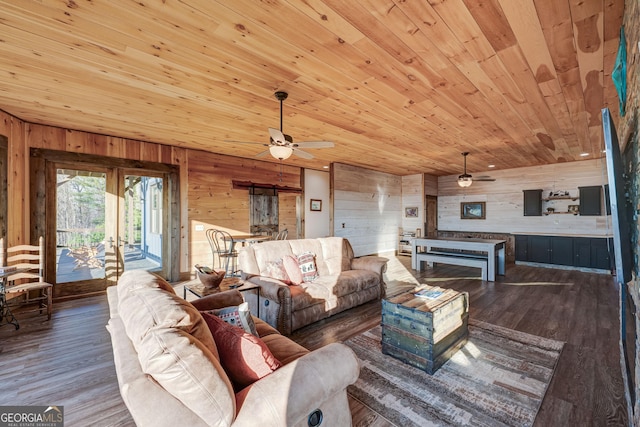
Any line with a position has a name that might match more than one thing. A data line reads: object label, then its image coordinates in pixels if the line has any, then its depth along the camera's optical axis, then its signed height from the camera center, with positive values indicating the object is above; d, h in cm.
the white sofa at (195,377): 104 -67
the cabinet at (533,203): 766 +29
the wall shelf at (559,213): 723 +0
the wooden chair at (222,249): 586 -73
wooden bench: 575 -99
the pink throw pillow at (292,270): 356 -71
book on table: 283 -83
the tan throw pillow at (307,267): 380 -71
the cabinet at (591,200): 673 +31
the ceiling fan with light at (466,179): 638 +80
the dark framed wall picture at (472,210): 877 +12
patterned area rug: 193 -138
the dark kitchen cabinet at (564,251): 632 -92
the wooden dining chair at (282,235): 706 -50
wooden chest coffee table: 241 -105
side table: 278 -76
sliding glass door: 464 -6
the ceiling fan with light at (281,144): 315 +87
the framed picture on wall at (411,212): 946 +7
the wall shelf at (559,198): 723 +39
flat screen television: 129 +0
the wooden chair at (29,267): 366 -70
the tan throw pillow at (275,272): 352 -72
